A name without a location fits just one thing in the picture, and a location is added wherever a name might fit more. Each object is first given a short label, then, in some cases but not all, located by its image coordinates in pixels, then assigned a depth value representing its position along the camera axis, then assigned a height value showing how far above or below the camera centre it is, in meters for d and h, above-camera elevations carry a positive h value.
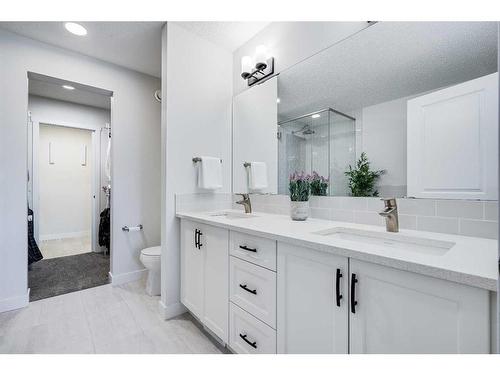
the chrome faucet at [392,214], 1.16 -0.12
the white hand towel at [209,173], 2.03 +0.13
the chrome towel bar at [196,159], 2.05 +0.25
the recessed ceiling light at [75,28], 1.91 +1.32
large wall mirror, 1.03 +0.43
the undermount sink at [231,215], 1.95 -0.22
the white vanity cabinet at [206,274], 1.44 -0.59
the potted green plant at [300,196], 1.57 -0.05
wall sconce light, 1.96 +1.04
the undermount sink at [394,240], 1.00 -0.25
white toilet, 2.19 -0.77
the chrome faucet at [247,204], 2.04 -0.14
